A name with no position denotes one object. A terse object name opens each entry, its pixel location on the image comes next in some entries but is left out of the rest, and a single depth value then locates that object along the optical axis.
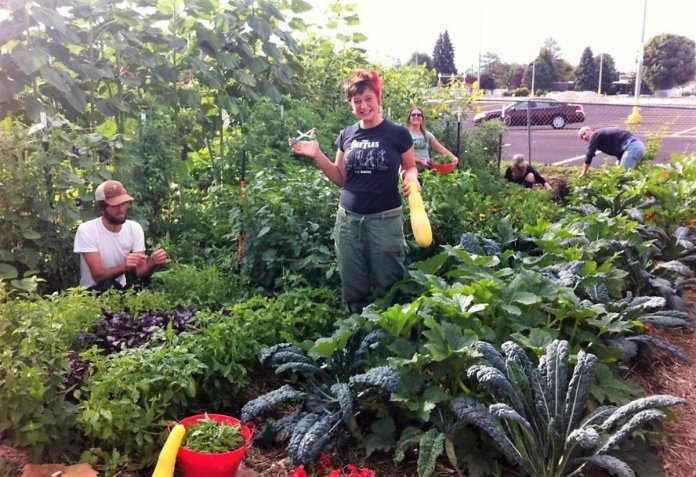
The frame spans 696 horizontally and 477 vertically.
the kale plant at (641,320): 3.34
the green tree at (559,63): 62.90
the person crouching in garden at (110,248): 4.16
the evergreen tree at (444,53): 68.62
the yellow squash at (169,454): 2.41
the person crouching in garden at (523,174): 8.58
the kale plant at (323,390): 2.77
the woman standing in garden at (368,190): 3.73
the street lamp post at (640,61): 25.15
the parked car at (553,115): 22.94
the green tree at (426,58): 64.89
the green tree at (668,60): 52.08
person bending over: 8.58
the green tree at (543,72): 59.16
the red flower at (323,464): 2.68
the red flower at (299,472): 2.30
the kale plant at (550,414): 2.49
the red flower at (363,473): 2.36
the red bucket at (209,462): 2.49
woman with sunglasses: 6.89
